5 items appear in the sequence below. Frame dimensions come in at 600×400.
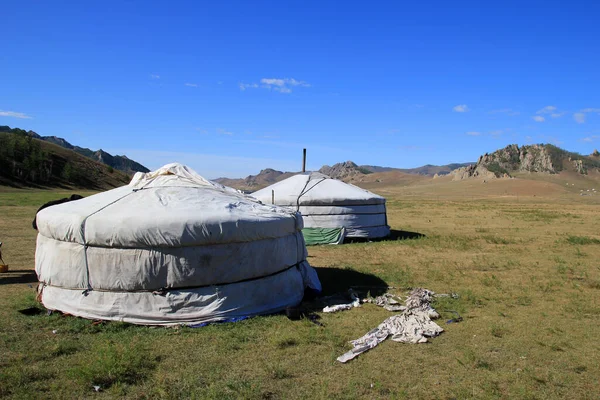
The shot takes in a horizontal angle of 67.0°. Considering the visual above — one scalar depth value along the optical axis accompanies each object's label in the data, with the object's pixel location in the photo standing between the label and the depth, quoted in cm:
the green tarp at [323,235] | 1286
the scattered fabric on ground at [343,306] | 625
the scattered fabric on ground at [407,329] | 496
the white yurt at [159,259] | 538
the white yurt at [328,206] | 1299
